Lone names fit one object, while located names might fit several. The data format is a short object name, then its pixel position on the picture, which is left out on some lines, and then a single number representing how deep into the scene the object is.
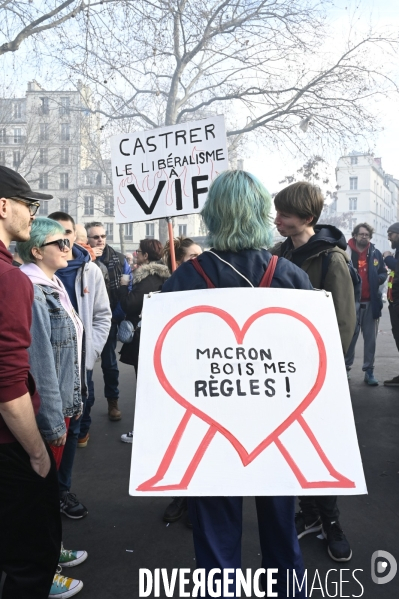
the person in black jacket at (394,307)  6.05
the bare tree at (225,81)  16.16
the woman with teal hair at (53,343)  2.14
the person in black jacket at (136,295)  4.45
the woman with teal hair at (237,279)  1.73
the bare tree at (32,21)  11.48
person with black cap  1.67
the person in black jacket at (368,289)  6.71
